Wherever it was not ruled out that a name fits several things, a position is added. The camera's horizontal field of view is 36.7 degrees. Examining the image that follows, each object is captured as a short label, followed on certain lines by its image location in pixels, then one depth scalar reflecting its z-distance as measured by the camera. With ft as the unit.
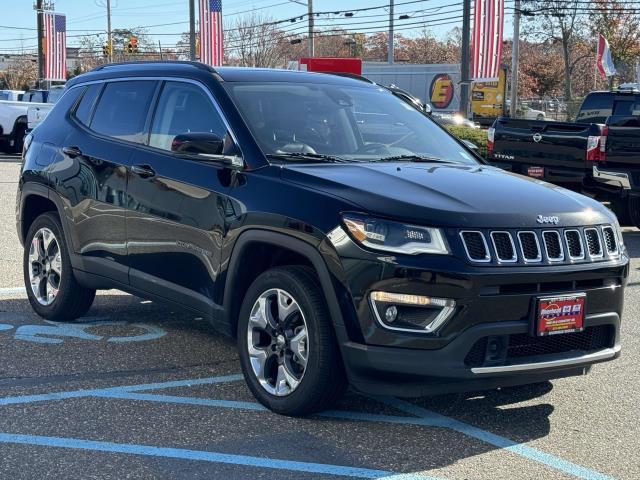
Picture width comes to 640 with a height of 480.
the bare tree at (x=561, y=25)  171.58
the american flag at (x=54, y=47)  131.13
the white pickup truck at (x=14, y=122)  81.97
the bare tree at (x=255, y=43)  229.86
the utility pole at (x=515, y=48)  135.64
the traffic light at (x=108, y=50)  193.47
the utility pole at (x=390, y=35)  194.59
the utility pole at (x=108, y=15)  263.66
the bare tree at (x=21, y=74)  257.96
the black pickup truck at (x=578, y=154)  41.39
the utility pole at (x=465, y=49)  93.45
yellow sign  152.05
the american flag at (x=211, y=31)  109.46
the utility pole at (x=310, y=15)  192.03
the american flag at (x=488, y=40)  88.17
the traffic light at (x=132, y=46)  175.94
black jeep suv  14.66
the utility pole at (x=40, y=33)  143.84
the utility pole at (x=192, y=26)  140.36
